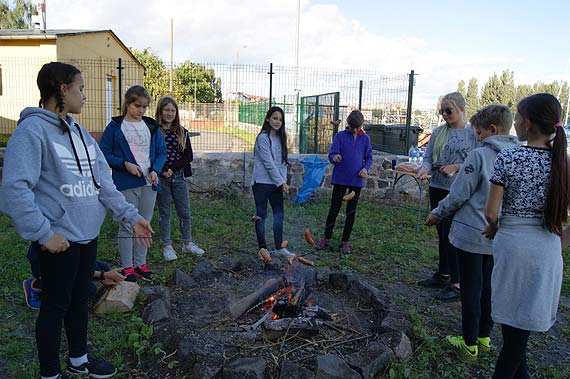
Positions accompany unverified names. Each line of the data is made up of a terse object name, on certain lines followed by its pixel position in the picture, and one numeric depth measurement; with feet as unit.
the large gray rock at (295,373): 8.86
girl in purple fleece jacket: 18.30
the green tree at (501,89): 154.20
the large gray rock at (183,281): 13.93
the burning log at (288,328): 10.69
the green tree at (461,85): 187.93
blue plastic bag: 27.63
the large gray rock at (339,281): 14.21
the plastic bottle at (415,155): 29.31
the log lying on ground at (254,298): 11.84
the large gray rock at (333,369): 8.84
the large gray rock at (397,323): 10.88
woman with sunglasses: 14.32
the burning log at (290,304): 11.71
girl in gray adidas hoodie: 7.23
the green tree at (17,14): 113.80
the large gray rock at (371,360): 9.18
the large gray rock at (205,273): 14.60
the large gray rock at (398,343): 10.02
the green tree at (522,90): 156.66
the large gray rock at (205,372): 8.84
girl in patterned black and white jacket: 7.44
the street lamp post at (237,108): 47.44
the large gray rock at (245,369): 8.75
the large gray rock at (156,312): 11.23
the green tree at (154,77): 93.66
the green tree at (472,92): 172.35
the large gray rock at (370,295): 12.33
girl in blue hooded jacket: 13.92
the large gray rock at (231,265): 15.38
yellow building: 34.78
